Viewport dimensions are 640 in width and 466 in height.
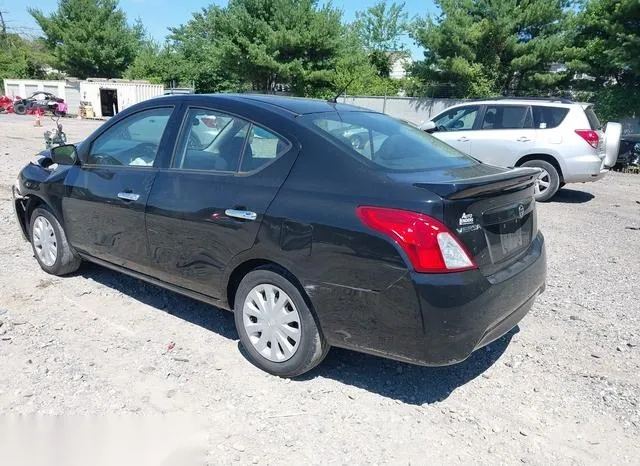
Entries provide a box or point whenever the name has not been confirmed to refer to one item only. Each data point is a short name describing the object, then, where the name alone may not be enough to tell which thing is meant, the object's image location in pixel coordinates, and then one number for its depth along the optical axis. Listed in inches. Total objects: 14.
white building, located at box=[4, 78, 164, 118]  1456.7
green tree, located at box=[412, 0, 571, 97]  1011.3
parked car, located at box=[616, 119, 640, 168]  591.5
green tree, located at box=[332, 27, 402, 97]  1273.4
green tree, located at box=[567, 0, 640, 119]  812.1
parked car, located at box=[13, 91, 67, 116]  1517.7
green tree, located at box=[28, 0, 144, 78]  1701.5
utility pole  2281.0
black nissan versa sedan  108.7
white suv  360.5
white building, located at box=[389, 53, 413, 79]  1968.5
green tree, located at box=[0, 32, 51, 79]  2062.0
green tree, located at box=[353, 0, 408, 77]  2027.6
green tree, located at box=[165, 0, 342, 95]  1192.2
